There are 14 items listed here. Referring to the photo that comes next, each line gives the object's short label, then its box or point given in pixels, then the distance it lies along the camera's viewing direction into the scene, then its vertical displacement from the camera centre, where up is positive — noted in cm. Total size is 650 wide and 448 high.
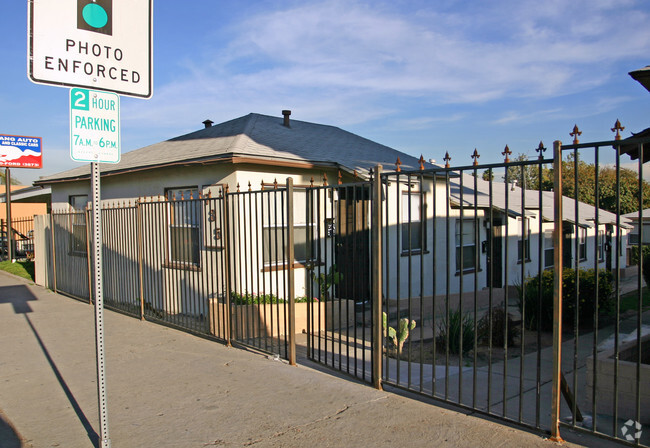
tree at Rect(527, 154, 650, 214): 3297 +141
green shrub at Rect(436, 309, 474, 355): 718 -172
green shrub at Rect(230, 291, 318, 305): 827 -135
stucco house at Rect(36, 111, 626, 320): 977 +78
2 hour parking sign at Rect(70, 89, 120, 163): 375 +70
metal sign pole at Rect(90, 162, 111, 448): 384 -70
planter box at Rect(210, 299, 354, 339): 759 -162
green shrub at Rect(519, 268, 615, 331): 895 -156
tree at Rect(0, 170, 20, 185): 7893 +619
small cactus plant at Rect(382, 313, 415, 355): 686 -156
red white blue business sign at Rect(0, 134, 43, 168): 2025 +278
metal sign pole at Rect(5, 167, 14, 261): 1802 -2
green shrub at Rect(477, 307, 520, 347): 787 -180
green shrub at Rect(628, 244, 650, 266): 2667 -222
